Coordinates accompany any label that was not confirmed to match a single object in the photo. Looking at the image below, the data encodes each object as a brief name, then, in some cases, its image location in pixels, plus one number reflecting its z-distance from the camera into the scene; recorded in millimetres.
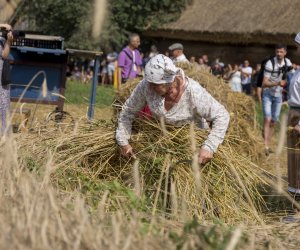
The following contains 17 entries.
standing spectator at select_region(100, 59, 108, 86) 24903
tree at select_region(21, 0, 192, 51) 25203
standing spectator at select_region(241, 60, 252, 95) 20938
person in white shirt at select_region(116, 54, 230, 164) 4551
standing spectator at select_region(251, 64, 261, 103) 20547
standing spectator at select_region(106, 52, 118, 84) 24484
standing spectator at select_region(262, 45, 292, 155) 9266
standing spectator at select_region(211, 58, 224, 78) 19898
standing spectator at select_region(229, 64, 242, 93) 17881
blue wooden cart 9023
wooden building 24391
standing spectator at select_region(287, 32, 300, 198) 5348
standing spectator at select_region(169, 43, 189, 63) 9266
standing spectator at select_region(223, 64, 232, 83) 22666
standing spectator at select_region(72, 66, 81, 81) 26320
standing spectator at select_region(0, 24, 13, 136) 6824
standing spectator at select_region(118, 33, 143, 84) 9914
